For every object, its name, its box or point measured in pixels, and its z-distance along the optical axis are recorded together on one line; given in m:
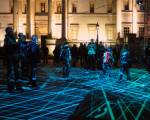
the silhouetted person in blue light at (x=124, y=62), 10.81
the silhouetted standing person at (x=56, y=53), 18.44
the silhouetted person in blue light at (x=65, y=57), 11.52
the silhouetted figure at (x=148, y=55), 14.96
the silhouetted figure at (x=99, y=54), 15.18
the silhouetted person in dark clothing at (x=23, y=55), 9.85
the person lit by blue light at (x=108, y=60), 11.77
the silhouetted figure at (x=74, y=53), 17.39
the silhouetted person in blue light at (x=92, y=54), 14.41
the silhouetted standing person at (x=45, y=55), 18.55
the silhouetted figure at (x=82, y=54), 16.48
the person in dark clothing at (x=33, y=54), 8.83
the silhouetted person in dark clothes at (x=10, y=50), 7.58
